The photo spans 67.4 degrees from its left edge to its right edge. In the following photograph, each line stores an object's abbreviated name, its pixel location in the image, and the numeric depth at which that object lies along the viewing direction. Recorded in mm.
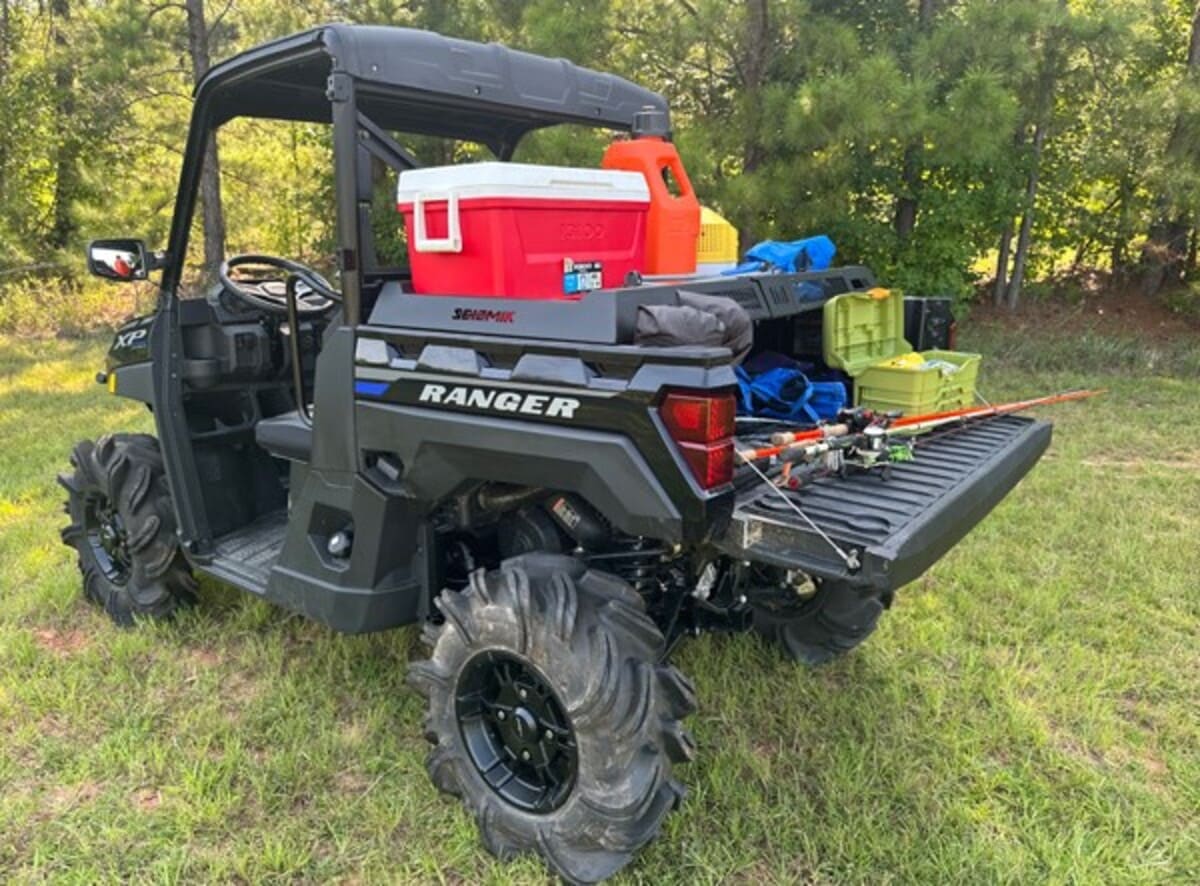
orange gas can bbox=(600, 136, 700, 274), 2926
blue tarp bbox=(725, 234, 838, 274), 3336
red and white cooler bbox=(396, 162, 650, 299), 2236
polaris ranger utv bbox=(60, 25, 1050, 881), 2045
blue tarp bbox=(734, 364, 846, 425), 3066
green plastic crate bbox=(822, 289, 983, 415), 2979
